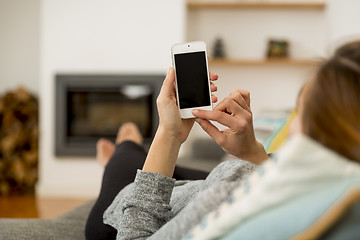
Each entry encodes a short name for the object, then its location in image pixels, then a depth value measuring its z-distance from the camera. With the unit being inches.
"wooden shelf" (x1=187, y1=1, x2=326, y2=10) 168.4
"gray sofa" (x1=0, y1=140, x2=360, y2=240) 18.3
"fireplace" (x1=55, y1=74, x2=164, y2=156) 165.0
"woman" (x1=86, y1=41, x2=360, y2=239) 19.5
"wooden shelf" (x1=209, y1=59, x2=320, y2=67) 166.7
